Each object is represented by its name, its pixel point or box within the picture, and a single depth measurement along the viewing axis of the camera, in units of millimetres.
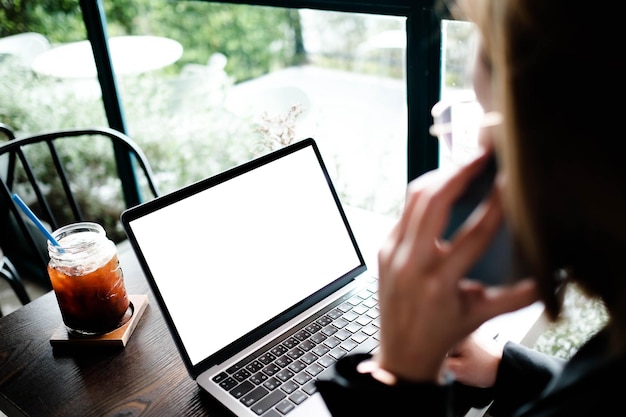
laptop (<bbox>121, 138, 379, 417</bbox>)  848
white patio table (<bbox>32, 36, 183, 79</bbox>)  2094
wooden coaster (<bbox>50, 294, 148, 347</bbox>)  954
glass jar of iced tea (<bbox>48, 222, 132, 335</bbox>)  939
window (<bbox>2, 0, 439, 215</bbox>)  1373
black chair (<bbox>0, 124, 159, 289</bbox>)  2268
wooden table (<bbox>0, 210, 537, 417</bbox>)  845
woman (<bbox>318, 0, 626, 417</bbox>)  467
